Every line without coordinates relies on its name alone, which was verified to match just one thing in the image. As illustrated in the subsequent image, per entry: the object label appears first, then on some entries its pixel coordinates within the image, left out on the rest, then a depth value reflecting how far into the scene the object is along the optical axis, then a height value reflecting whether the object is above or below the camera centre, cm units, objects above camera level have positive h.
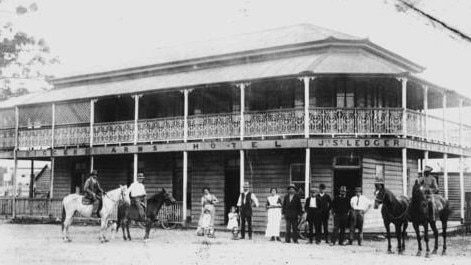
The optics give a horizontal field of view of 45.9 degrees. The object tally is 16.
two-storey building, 1953 +183
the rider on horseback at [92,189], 1764 -73
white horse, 1770 -127
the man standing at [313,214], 1706 -138
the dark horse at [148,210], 1750 -139
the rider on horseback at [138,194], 1797 -88
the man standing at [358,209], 1673 -118
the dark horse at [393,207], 1411 -95
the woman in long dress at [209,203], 1916 -122
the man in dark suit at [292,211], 1749 -133
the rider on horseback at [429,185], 1398 -39
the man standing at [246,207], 1839 -128
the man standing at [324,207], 1706 -115
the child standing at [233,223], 1862 -185
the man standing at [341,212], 1669 -128
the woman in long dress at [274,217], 1802 -159
